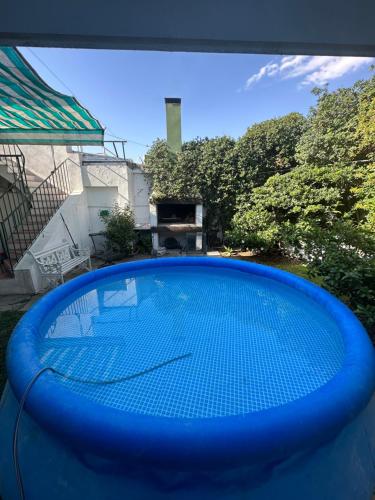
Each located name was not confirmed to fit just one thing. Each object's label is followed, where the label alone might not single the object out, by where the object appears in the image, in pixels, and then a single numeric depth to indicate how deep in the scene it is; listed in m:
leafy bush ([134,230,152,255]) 10.62
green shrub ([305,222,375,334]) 3.31
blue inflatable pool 1.53
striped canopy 3.63
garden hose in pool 1.77
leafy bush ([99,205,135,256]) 9.63
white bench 6.25
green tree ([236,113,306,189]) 10.80
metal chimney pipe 6.15
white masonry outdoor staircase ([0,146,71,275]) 6.74
